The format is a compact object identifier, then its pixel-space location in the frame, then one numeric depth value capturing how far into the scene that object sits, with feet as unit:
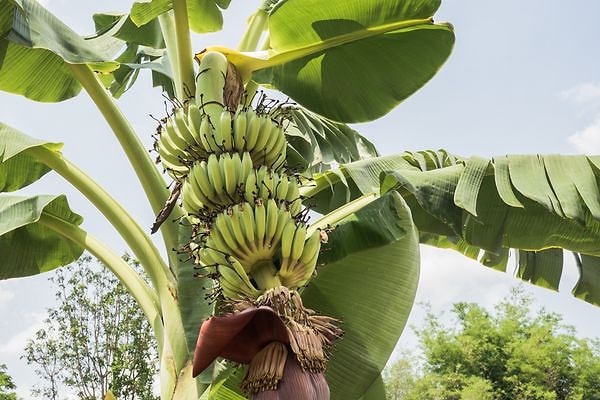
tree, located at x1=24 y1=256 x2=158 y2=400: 32.60
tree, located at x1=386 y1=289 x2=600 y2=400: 47.50
